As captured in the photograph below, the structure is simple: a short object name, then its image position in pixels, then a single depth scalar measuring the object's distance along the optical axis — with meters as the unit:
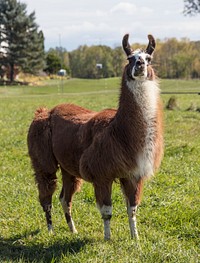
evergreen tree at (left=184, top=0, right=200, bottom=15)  35.94
